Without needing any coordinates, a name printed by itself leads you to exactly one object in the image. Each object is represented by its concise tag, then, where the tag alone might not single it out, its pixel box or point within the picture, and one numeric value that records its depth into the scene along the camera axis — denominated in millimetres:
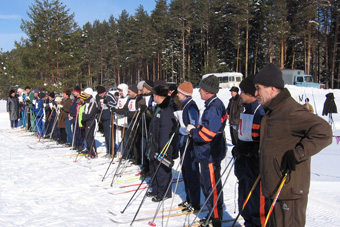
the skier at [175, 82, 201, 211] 4145
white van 31969
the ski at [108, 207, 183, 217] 4202
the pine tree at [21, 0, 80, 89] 25639
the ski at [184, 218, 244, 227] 3821
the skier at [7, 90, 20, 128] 14440
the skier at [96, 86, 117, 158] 7629
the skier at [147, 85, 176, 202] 4691
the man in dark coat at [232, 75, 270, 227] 3000
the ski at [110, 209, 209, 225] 3908
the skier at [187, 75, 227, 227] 3584
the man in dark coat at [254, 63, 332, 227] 2219
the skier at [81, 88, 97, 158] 7669
